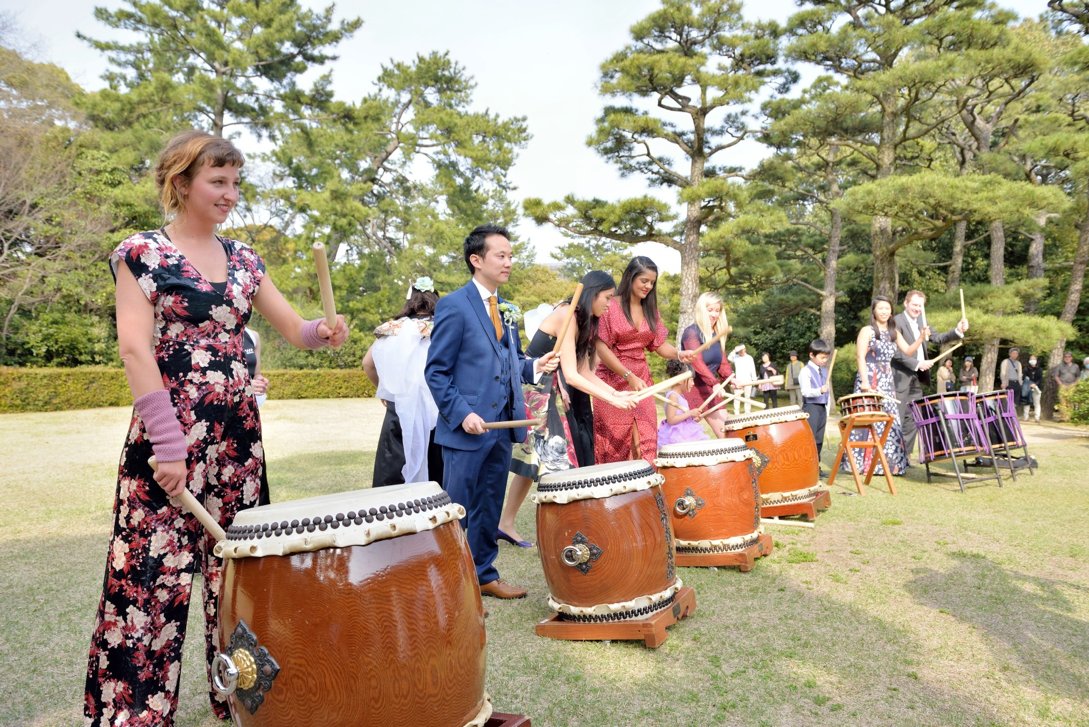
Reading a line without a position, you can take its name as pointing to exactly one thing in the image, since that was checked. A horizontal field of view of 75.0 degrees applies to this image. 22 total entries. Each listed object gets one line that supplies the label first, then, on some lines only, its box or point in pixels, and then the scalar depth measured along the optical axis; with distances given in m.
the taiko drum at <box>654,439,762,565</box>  3.80
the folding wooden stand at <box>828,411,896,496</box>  5.79
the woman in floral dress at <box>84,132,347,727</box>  1.92
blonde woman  5.46
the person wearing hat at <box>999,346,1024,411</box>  14.70
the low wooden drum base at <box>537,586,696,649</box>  2.81
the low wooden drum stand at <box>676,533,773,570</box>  3.79
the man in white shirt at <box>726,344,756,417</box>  11.47
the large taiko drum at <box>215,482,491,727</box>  1.64
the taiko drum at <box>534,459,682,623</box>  2.83
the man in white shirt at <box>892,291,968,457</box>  6.77
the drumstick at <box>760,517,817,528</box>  4.80
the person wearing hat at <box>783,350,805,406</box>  14.66
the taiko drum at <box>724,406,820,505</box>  4.95
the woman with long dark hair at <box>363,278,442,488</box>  4.50
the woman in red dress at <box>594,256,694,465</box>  4.12
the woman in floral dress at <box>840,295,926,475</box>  6.58
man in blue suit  3.18
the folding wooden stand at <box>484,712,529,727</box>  1.95
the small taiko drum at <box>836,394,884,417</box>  5.85
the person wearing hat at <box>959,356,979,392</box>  14.54
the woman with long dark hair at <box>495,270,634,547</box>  3.77
